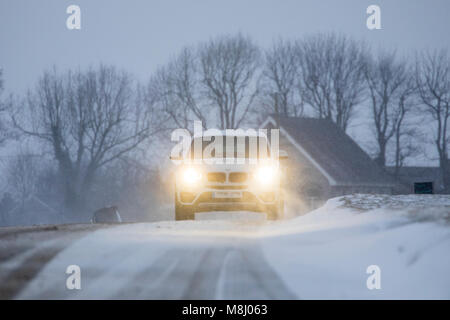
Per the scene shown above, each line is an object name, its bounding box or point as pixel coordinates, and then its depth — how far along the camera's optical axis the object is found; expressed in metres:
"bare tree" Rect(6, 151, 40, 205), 64.62
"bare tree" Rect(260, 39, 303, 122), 56.59
